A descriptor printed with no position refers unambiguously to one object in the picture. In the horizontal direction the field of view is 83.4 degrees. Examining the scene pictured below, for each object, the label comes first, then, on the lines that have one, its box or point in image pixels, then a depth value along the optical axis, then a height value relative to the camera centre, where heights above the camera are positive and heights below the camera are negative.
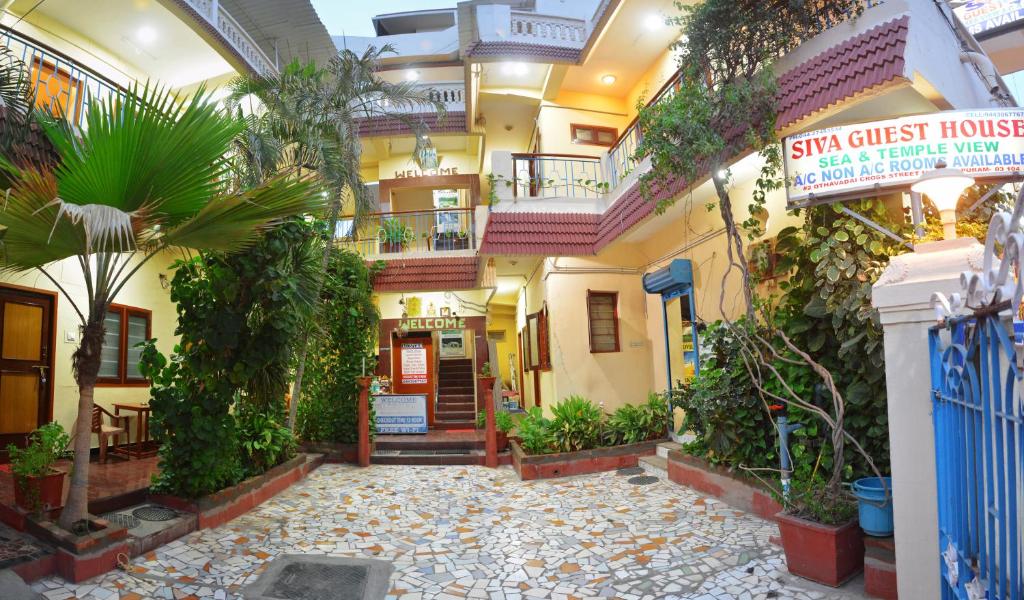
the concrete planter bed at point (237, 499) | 5.76 -1.68
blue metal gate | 1.60 -0.40
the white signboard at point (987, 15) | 10.56 +5.83
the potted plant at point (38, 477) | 4.81 -1.06
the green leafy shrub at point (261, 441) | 7.29 -1.26
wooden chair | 7.93 -1.10
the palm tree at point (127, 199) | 3.82 +1.08
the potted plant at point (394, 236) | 13.92 +2.60
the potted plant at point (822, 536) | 3.97 -1.43
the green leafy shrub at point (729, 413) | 5.88 -0.82
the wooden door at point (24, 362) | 7.20 -0.13
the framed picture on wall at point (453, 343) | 20.64 -0.04
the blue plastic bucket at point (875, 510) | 3.81 -1.19
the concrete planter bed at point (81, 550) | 4.25 -1.52
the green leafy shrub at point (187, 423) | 5.80 -0.76
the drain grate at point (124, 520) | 5.18 -1.57
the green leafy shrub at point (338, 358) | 10.23 -0.23
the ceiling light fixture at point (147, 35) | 9.41 +5.21
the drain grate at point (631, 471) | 8.15 -1.91
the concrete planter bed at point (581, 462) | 8.34 -1.80
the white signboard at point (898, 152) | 4.42 +1.44
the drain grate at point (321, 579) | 4.39 -1.89
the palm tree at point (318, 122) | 8.71 +3.54
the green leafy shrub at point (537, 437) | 8.65 -1.46
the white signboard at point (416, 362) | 13.88 -0.46
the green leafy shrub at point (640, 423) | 8.81 -1.32
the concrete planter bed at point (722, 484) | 5.62 -1.64
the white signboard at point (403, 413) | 11.12 -1.35
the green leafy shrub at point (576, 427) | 8.68 -1.34
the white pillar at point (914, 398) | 2.89 -0.34
